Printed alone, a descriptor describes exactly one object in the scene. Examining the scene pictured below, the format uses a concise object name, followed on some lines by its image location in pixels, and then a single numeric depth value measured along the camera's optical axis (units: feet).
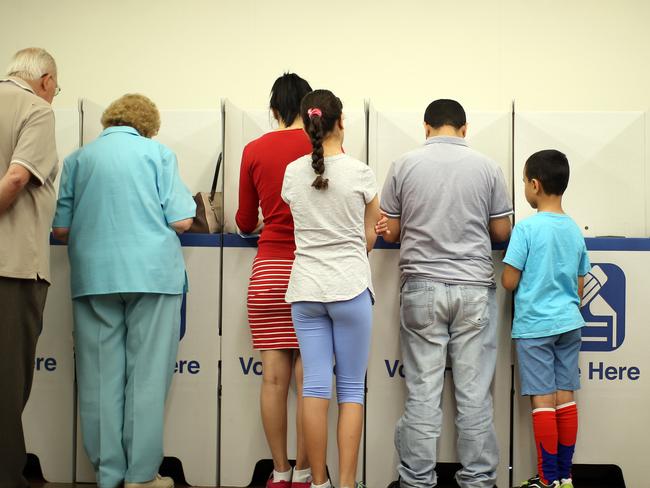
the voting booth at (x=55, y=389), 19.27
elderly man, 15.38
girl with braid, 15.14
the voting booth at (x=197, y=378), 19.08
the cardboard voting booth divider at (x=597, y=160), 20.38
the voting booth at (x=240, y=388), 18.97
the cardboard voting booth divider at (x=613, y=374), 18.67
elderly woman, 17.34
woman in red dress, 17.07
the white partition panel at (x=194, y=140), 21.49
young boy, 17.38
